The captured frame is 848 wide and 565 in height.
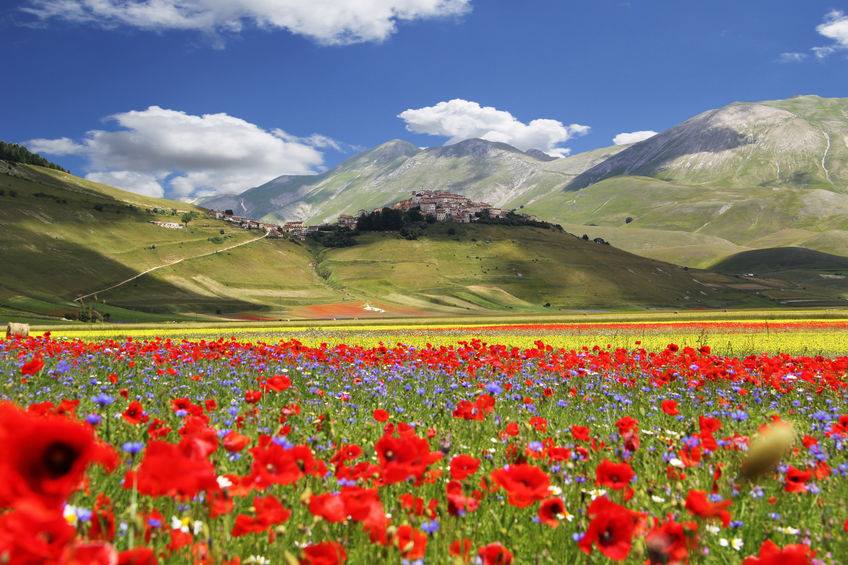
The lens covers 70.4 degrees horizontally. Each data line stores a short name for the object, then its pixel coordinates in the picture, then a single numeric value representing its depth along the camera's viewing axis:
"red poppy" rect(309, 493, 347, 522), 2.97
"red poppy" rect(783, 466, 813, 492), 4.91
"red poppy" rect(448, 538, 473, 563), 3.59
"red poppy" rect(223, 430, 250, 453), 3.91
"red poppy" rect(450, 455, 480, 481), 4.29
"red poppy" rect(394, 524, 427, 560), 3.30
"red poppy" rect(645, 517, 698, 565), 2.62
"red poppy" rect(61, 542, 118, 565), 1.93
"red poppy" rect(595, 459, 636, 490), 3.96
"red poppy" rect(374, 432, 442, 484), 3.35
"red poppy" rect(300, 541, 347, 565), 2.87
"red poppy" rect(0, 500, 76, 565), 1.91
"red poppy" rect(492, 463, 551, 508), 3.36
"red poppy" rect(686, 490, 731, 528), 3.36
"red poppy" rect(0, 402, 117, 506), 1.99
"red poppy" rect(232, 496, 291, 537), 3.19
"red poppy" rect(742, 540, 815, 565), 2.32
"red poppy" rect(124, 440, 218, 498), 2.36
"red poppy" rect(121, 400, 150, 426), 5.47
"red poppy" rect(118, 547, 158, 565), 2.30
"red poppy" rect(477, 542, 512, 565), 3.04
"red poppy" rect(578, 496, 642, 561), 2.94
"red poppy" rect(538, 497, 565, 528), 3.57
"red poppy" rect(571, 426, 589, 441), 5.86
